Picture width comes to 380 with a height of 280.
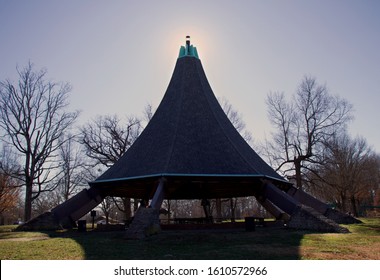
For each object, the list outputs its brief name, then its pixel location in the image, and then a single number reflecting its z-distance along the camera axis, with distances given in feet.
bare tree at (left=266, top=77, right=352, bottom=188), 119.27
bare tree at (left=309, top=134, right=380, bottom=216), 130.82
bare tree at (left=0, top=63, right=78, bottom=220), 95.40
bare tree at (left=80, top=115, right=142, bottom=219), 128.57
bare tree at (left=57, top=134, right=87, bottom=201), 148.71
